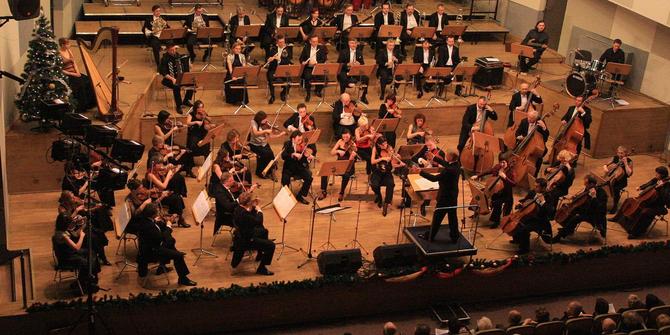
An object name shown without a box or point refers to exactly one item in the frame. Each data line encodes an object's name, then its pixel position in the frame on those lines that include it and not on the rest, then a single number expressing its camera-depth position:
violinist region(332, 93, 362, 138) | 15.12
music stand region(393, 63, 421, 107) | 16.23
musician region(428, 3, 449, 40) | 18.34
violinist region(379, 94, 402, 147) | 14.90
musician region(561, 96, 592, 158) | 14.92
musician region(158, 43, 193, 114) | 15.32
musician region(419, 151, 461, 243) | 11.59
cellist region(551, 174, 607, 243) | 12.85
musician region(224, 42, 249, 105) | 15.69
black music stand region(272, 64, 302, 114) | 15.59
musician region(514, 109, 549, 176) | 14.37
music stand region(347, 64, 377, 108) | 15.86
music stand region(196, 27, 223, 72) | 16.78
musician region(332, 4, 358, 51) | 17.88
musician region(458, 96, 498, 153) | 15.01
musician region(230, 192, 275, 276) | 11.41
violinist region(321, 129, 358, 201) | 13.74
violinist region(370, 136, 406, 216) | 13.49
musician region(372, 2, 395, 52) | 17.97
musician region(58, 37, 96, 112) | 14.04
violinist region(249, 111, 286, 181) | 14.09
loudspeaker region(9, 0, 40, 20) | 9.84
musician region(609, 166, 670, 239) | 12.99
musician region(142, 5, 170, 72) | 16.77
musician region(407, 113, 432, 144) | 14.30
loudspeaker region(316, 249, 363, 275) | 11.48
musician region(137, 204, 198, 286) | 10.90
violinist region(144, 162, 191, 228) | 12.26
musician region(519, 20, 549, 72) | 18.27
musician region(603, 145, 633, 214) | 13.66
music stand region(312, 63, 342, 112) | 15.64
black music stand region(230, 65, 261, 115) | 15.32
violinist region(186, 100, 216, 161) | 13.98
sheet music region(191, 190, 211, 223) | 11.30
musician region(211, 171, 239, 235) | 11.88
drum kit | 16.25
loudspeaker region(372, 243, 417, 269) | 11.77
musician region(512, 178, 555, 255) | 12.31
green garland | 10.53
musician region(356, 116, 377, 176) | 14.06
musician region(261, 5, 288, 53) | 17.41
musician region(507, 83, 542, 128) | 15.52
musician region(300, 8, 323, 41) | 17.41
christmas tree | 12.94
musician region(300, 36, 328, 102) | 16.28
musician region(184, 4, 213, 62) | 16.98
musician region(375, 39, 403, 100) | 16.69
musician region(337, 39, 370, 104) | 16.39
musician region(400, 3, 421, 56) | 18.16
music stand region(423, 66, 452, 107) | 16.25
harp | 13.60
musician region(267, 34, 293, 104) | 16.11
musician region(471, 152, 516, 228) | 13.06
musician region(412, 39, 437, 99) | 17.08
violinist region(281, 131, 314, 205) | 13.66
